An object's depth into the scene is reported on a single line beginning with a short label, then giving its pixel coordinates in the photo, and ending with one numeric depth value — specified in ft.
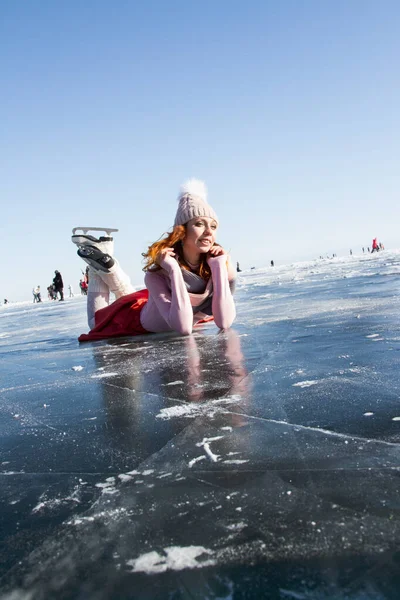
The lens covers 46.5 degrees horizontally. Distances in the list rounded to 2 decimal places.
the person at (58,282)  84.11
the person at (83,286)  94.58
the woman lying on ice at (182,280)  12.50
